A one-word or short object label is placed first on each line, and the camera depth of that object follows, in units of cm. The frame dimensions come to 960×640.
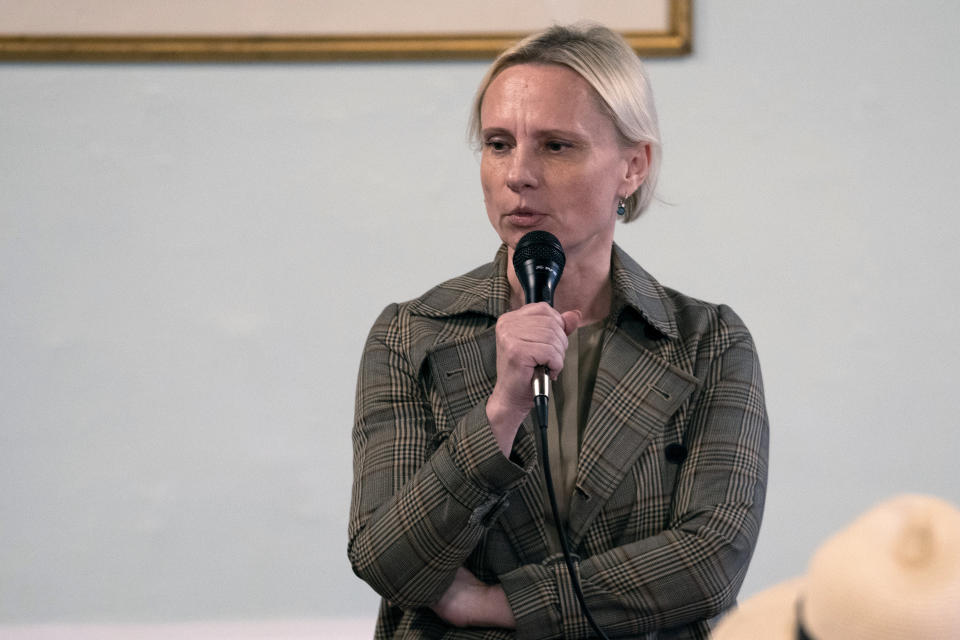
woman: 473
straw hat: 297
